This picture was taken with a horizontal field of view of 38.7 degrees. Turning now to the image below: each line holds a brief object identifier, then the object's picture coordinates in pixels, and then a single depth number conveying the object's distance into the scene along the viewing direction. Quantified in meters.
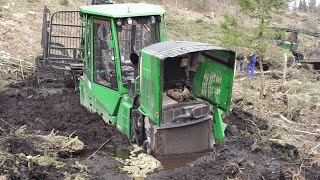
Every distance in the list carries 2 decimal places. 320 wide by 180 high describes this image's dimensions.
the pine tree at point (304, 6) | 70.31
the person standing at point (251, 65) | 15.97
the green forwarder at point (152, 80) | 6.48
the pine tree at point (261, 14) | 12.22
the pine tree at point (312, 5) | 66.16
